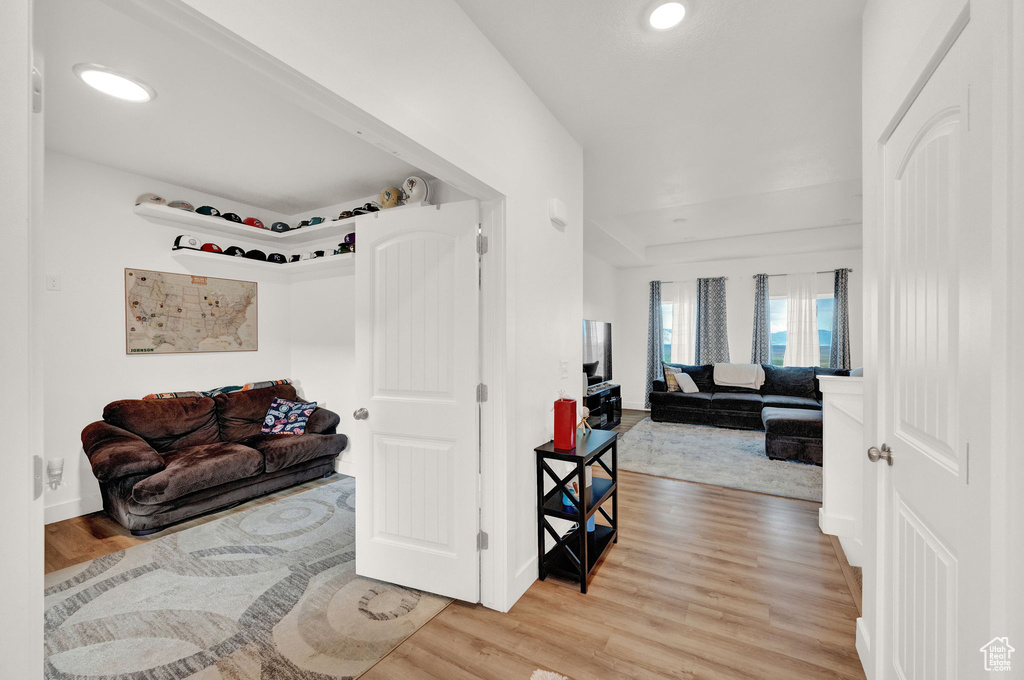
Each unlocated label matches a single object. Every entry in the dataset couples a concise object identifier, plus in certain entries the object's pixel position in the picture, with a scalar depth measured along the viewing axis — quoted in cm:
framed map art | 351
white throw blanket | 663
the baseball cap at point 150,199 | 346
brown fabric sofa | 292
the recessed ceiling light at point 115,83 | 214
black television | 607
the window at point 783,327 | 665
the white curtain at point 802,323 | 670
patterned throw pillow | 404
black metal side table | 224
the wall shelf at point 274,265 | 371
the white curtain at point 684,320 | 757
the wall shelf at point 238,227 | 345
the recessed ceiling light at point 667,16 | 178
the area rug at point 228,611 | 178
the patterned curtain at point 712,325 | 732
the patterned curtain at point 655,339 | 775
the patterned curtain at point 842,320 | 646
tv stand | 547
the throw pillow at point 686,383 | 681
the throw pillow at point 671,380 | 690
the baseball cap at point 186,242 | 364
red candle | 234
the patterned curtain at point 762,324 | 697
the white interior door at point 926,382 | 97
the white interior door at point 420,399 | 214
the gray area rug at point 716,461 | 392
